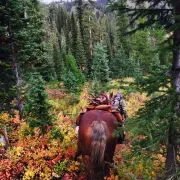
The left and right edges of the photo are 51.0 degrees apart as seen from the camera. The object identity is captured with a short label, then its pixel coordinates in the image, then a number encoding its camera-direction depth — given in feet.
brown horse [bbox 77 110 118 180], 18.05
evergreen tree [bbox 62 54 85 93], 55.02
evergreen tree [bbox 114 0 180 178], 13.22
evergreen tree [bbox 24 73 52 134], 24.54
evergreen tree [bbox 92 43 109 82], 81.56
